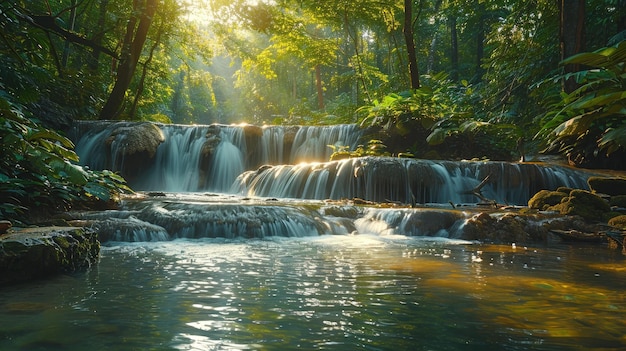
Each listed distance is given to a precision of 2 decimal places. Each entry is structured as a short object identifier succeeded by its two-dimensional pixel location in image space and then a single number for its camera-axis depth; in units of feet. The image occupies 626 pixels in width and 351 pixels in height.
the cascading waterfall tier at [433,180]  36.47
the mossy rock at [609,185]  30.40
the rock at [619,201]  27.63
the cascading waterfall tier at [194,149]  49.80
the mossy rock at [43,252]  12.03
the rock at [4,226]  13.33
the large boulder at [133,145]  48.85
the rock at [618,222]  23.02
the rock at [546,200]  28.89
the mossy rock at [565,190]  29.91
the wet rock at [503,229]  22.94
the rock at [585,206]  25.23
